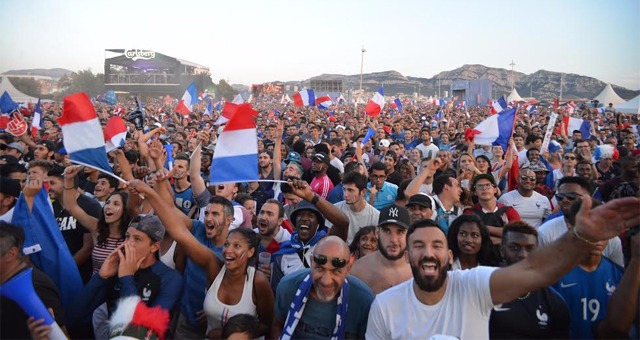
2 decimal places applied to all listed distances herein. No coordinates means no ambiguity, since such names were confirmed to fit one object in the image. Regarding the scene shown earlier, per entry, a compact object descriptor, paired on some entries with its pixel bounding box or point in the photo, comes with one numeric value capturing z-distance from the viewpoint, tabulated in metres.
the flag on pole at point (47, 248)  3.62
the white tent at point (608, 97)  33.94
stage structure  72.75
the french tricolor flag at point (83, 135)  4.32
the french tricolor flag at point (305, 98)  21.63
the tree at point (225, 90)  72.71
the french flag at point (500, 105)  17.56
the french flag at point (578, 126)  13.23
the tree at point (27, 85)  46.66
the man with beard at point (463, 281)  2.15
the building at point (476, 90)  57.66
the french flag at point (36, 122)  11.55
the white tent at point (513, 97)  42.22
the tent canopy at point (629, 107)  22.15
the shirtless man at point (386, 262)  3.63
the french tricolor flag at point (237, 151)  4.43
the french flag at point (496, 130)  8.44
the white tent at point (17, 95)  34.50
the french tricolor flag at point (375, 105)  15.35
